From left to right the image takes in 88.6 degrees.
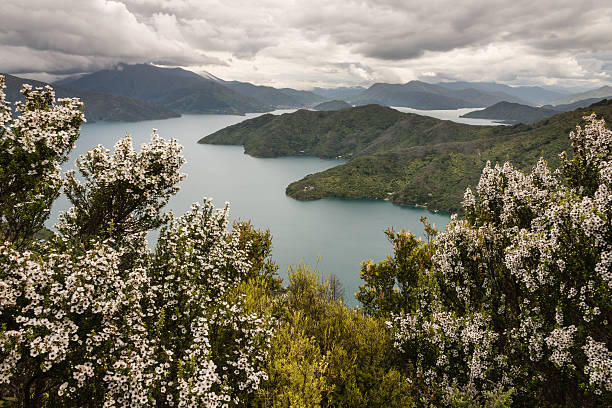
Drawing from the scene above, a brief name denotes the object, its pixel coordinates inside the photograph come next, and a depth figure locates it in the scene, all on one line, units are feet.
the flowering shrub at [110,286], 22.85
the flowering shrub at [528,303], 30.40
